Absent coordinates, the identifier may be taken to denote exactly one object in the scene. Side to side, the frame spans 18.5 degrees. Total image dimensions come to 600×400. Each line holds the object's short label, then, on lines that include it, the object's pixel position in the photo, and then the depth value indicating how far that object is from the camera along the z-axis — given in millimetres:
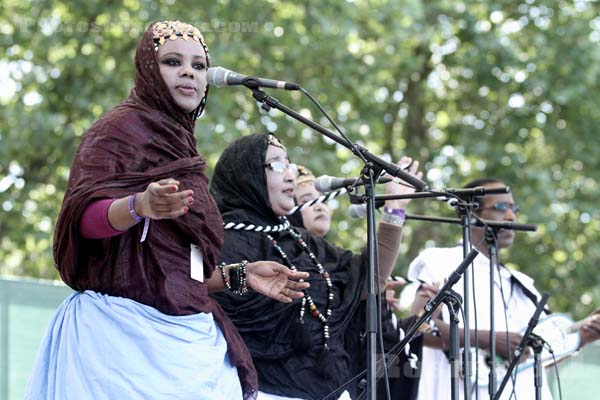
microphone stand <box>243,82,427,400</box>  6202
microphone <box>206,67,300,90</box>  6239
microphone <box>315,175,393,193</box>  6871
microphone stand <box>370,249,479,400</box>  6871
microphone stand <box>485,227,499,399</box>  8688
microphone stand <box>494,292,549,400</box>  8806
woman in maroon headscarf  5700
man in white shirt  10263
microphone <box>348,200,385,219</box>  7707
